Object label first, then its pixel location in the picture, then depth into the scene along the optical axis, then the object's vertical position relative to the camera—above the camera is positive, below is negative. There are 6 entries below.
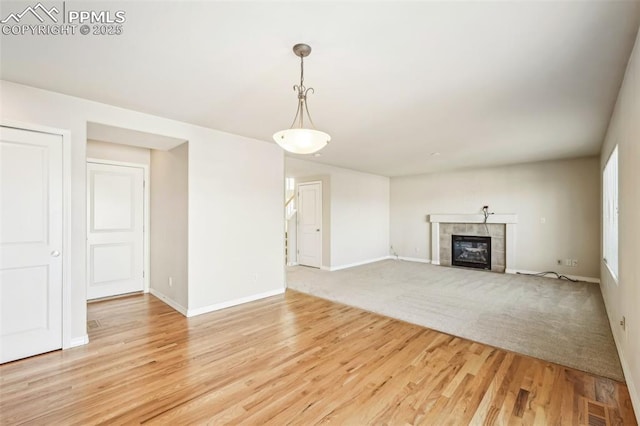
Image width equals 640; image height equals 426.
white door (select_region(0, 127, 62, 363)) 2.57 -0.27
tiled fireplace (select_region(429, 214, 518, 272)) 6.54 -0.47
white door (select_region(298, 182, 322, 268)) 7.08 -0.25
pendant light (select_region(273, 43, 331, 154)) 2.13 +0.57
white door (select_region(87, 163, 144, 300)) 4.34 -0.25
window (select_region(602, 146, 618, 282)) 3.54 +0.00
